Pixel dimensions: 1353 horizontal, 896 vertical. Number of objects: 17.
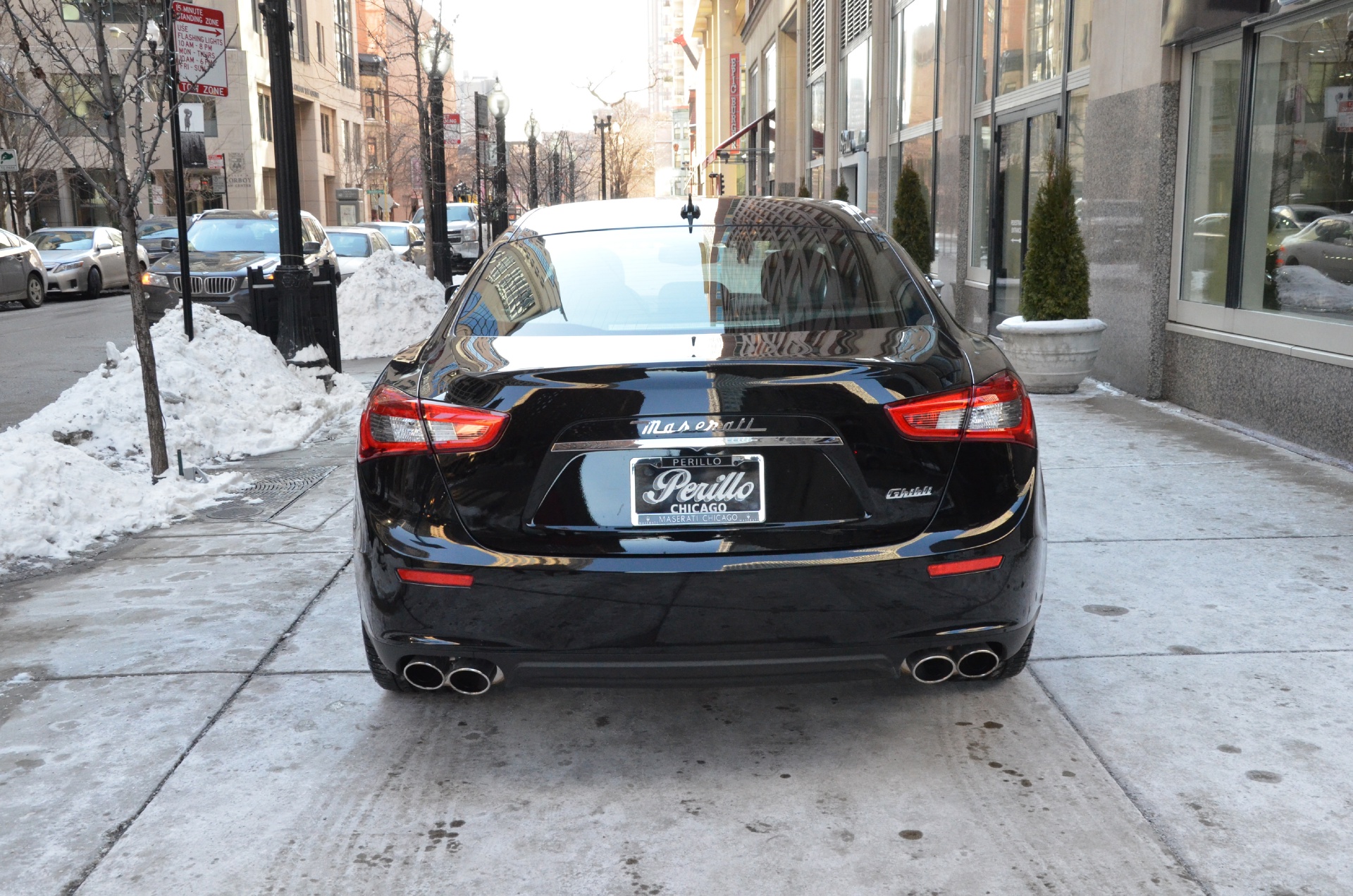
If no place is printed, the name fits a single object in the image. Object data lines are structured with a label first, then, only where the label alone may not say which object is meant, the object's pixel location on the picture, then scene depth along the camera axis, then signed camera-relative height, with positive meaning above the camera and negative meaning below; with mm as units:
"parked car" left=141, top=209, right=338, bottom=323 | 16250 -436
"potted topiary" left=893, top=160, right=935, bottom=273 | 17281 -3
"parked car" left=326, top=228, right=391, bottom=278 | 24234 -351
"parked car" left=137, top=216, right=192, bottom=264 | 28545 -169
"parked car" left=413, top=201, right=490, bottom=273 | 33031 -310
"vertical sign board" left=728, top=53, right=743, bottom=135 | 53503 +5297
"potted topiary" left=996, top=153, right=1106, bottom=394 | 10719 -719
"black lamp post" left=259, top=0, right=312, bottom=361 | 11453 +157
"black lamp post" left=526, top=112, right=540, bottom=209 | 44875 +2292
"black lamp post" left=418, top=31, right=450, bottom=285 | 21703 +1376
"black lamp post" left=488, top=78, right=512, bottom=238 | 30562 +1657
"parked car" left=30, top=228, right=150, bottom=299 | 27609 -697
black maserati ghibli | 3314 -745
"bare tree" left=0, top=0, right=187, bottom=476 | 7312 +646
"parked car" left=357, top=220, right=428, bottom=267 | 30547 -385
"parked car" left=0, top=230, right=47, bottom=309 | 24484 -867
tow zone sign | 9664 +1336
